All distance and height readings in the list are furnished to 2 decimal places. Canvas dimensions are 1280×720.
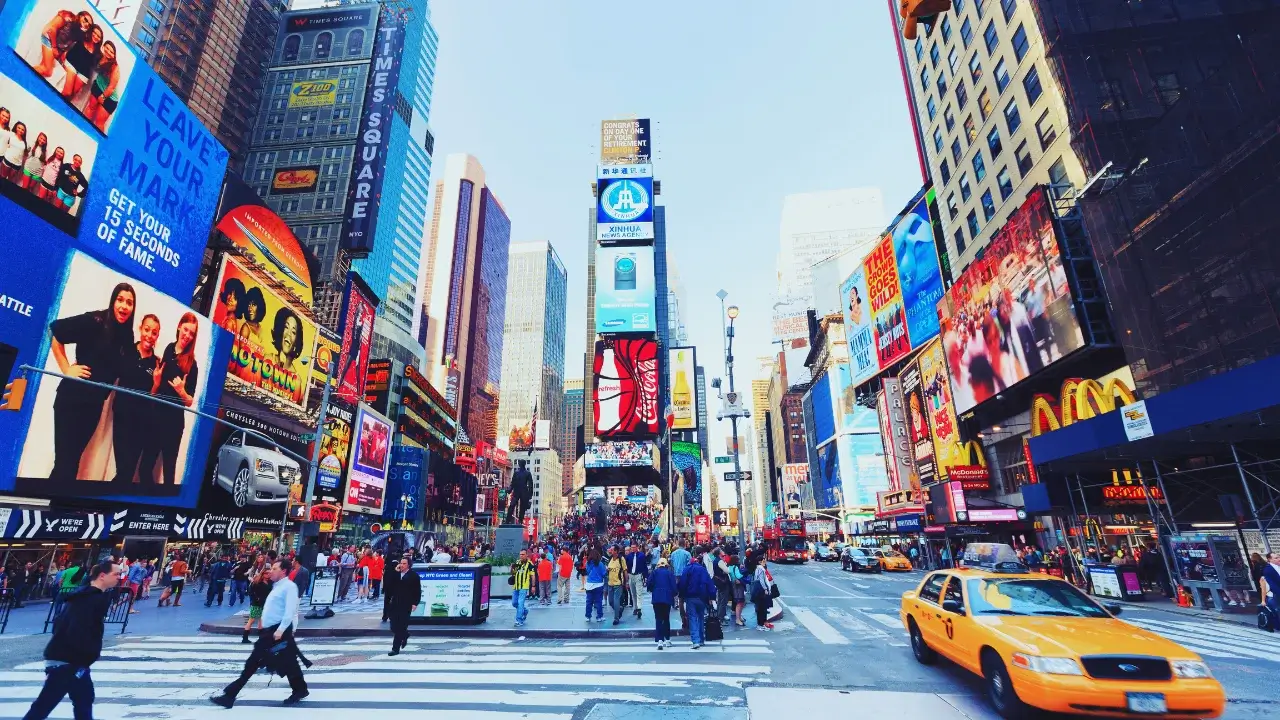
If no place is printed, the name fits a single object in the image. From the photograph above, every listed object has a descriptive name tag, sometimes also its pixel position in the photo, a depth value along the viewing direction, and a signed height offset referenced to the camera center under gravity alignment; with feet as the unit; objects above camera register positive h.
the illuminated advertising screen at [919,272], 150.07 +65.96
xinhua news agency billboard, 215.72 +120.46
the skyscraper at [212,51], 224.74 +194.80
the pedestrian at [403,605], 35.76 -4.28
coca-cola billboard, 195.00 +46.74
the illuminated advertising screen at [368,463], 155.22 +20.10
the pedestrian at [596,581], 46.26 -3.97
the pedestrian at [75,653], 17.21 -3.28
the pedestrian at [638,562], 65.66 -3.63
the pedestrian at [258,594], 43.32 -4.12
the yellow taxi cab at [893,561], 119.96 -7.41
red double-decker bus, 169.99 -6.25
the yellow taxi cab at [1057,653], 17.52 -4.34
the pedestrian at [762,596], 43.65 -5.01
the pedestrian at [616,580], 46.24 -3.85
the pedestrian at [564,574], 59.47 -4.31
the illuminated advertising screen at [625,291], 202.28 +83.77
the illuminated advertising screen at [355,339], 138.90 +48.34
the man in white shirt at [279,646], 22.53 -4.22
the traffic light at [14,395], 36.42 +9.27
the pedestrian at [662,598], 36.55 -4.21
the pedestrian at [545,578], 58.59 -4.59
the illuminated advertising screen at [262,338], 115.34 +42.12
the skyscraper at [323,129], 222.89 +170.55
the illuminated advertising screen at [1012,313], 88.63 +35.72
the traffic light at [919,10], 23.82 +21.37
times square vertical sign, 191.83 +122.35
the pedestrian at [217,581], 65.72 -4.66
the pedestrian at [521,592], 44.93 -4.52
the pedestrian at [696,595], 36.32 -4.06
